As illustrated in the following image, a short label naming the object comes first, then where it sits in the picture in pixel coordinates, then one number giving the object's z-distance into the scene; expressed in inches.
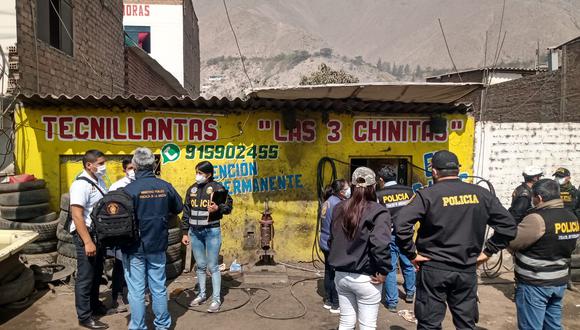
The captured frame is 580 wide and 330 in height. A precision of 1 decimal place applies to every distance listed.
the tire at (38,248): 259.8
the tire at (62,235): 254.4
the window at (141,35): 1090.1
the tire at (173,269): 272.7
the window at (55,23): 315.3
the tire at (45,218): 257.9
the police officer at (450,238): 148.5
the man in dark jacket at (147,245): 175.6
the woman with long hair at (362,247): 145.3
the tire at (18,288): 210.5
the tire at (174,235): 275.4
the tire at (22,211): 249.4
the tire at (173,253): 273.4
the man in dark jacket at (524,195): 246.7
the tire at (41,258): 254.2
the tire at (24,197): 249.1
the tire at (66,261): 256.1
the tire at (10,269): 210.8
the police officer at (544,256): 156.2
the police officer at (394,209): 219.9
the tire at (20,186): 249.6
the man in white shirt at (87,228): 189.5
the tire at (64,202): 256.5
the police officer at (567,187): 288.2
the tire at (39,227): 247.3
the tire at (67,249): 255.0
